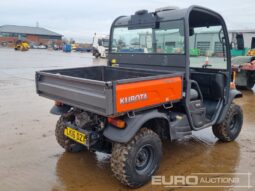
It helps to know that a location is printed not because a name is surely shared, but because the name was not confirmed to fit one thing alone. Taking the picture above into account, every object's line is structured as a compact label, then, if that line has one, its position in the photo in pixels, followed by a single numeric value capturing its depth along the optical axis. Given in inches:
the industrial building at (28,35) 1704.7
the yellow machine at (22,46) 1210.7
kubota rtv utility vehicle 99.6
